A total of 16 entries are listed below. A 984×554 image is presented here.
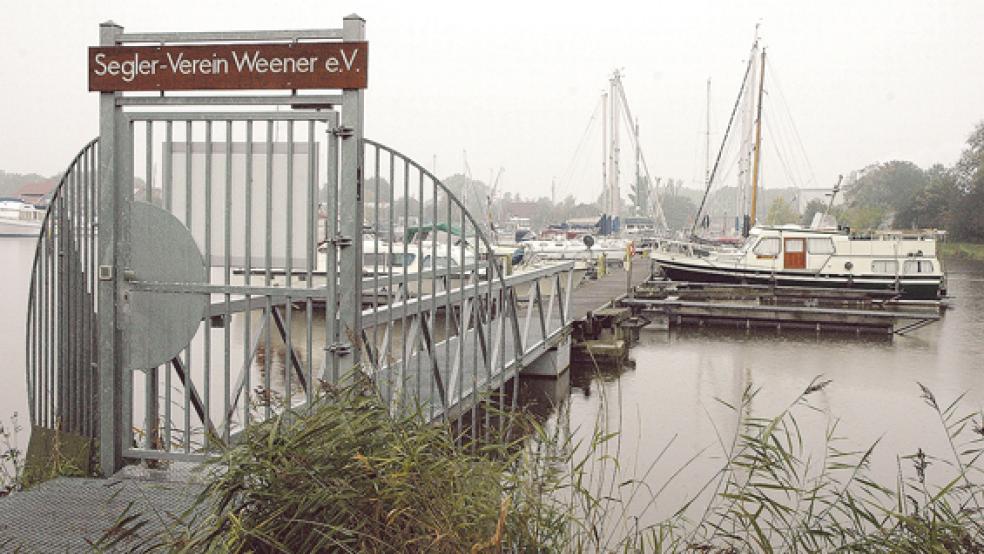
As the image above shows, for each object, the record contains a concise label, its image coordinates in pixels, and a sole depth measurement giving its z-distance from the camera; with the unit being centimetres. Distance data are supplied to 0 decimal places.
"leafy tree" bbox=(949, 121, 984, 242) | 6425
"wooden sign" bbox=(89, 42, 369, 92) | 468
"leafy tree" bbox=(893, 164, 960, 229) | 7061
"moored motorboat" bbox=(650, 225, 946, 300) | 2914
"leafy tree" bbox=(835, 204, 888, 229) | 8600
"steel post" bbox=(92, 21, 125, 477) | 501
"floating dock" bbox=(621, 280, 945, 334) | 2267
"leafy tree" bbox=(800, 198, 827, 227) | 8942
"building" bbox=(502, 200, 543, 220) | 15962
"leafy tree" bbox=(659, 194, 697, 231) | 14012
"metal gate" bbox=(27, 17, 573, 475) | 477
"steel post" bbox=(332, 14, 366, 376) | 472
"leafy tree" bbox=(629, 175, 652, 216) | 6410
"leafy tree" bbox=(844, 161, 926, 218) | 10344
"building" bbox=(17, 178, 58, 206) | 11588
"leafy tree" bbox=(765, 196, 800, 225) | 10812
